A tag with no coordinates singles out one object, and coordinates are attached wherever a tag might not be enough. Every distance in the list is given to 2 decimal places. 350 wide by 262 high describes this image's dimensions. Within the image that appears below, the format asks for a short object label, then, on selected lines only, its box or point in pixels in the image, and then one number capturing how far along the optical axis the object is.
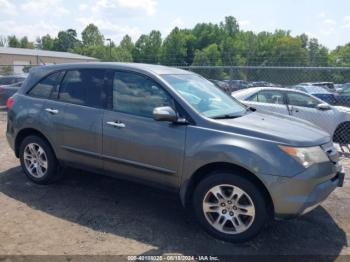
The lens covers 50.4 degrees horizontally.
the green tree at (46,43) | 104.75
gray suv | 3.61
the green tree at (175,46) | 72.19
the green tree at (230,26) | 95.15
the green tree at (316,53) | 43.38
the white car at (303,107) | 8.41
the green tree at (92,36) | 104.75
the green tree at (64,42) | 106.44
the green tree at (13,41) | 84.31
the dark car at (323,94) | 14.50
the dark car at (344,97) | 13.82
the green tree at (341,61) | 43.31
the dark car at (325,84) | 23.04
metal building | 44.95
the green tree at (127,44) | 90.17
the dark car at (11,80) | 14.71
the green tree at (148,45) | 81.38
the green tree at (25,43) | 91.71
